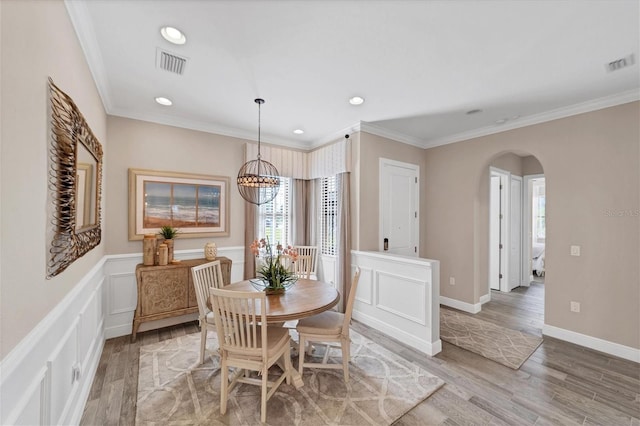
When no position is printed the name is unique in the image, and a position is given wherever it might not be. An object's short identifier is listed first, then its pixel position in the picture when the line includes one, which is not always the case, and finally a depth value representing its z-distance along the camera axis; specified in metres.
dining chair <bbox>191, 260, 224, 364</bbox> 2.56
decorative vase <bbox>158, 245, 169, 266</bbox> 3.34
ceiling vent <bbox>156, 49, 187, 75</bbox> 2.22
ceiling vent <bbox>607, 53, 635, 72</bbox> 2.24
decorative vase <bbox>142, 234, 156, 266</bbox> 3.30
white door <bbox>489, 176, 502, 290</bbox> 5.15
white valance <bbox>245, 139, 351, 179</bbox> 4.00
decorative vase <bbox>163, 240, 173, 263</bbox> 3.43
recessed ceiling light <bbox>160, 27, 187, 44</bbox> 1.91
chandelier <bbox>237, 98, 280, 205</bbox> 2.88
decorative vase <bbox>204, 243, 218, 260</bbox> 3.71
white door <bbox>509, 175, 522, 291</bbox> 5.35
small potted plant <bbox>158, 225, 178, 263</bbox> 3.44
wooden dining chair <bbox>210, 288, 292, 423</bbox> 1.87
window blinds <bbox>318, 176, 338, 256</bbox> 4.30
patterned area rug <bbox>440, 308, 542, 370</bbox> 2.85
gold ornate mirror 1.42
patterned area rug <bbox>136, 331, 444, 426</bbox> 1.97
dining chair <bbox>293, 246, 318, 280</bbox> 3.83
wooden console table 3.15
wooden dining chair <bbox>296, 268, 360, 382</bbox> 2.37
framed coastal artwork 3.41
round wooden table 2.09
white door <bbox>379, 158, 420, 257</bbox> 4.12
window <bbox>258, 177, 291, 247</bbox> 4.45
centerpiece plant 2.61
